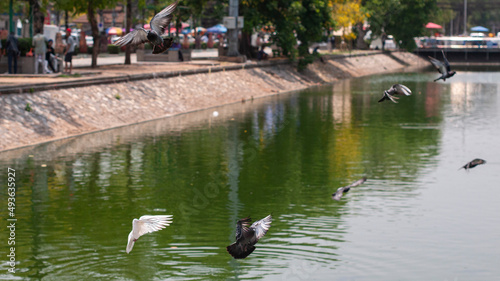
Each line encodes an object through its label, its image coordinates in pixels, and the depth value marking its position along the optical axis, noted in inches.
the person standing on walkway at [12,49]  1455.5
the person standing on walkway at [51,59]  1547.7
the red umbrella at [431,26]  4997.0
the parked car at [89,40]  3843.5
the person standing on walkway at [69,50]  1545.3
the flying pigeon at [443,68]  616.4
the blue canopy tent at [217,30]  3853.3
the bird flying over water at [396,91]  551.1
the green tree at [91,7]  1732.7
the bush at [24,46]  1531.7
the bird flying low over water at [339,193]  633.0
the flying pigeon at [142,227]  435.8
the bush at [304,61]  2456.9
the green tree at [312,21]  2361.0
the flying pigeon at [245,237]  434.0
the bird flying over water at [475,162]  717.1
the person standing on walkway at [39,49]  1459.2
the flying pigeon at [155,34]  440.5
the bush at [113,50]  2728.8
